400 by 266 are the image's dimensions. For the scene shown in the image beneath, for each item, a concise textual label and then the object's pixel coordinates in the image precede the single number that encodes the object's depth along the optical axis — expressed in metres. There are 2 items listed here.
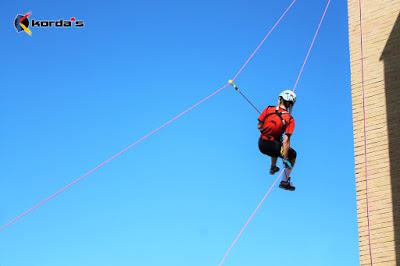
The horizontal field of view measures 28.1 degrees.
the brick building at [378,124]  13.71
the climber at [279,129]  13.61
